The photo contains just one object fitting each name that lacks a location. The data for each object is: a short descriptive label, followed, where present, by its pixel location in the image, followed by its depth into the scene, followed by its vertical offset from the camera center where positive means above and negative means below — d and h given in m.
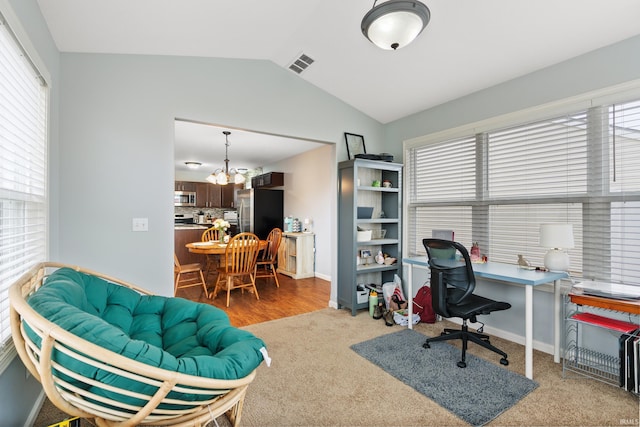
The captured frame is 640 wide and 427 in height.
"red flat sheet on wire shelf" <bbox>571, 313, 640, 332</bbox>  1.96 -0.72
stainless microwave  7.82 +0.36
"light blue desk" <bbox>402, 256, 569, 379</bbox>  2.16 -0.48
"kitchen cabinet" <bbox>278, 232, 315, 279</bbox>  5.49 -0.78
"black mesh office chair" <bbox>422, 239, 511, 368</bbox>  2.36 -0.64
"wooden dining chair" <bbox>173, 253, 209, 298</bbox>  4.15 -0.81
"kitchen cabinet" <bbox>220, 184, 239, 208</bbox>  8.49 +0.48
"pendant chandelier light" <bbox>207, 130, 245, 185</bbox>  5.43 +0.64
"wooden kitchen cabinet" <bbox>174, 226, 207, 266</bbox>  6.20 -0.59
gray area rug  1.86 -1.17
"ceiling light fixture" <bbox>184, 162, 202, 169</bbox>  6.80 +1.08
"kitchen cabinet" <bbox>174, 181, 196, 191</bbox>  7.89 +0.68
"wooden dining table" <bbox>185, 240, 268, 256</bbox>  4.14 -0.50
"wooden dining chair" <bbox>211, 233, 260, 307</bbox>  3.90 -0.60
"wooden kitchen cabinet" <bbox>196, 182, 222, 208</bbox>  8.16 +0.45
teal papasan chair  0.99 -0.57
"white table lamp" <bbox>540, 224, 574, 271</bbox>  2.28 -0.21
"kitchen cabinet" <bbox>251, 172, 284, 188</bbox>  6.55 +0.72
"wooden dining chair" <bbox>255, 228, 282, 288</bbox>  4.60 -0.57
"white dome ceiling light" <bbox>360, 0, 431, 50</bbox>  1.77 +1.16
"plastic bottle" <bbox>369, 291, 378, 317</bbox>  3.50 -1.03
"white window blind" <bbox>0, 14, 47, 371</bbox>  1.43 +0.23
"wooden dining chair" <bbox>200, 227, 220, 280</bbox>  5.24 -0.74
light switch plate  2.62 -0.11
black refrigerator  6.34 +0.04
